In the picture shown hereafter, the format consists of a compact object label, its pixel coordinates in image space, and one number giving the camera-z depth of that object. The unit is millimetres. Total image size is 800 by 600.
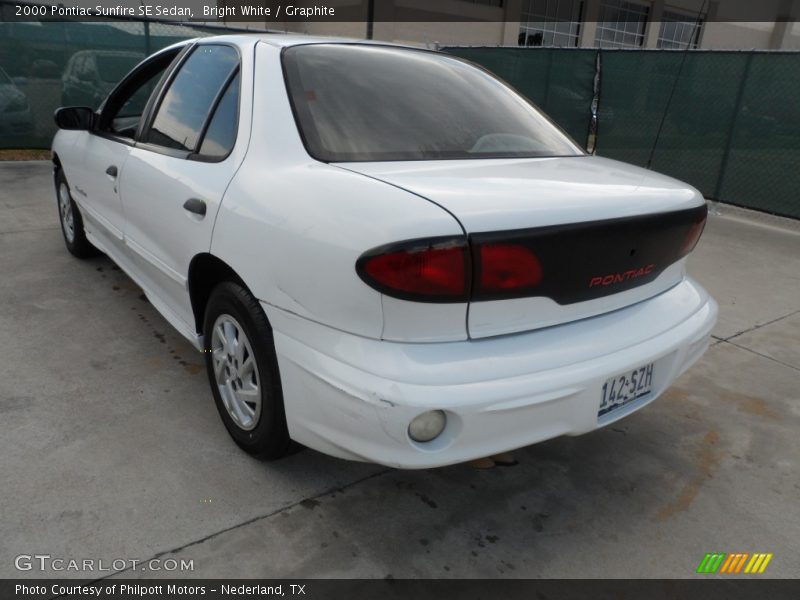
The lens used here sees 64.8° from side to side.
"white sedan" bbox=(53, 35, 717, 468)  1758
